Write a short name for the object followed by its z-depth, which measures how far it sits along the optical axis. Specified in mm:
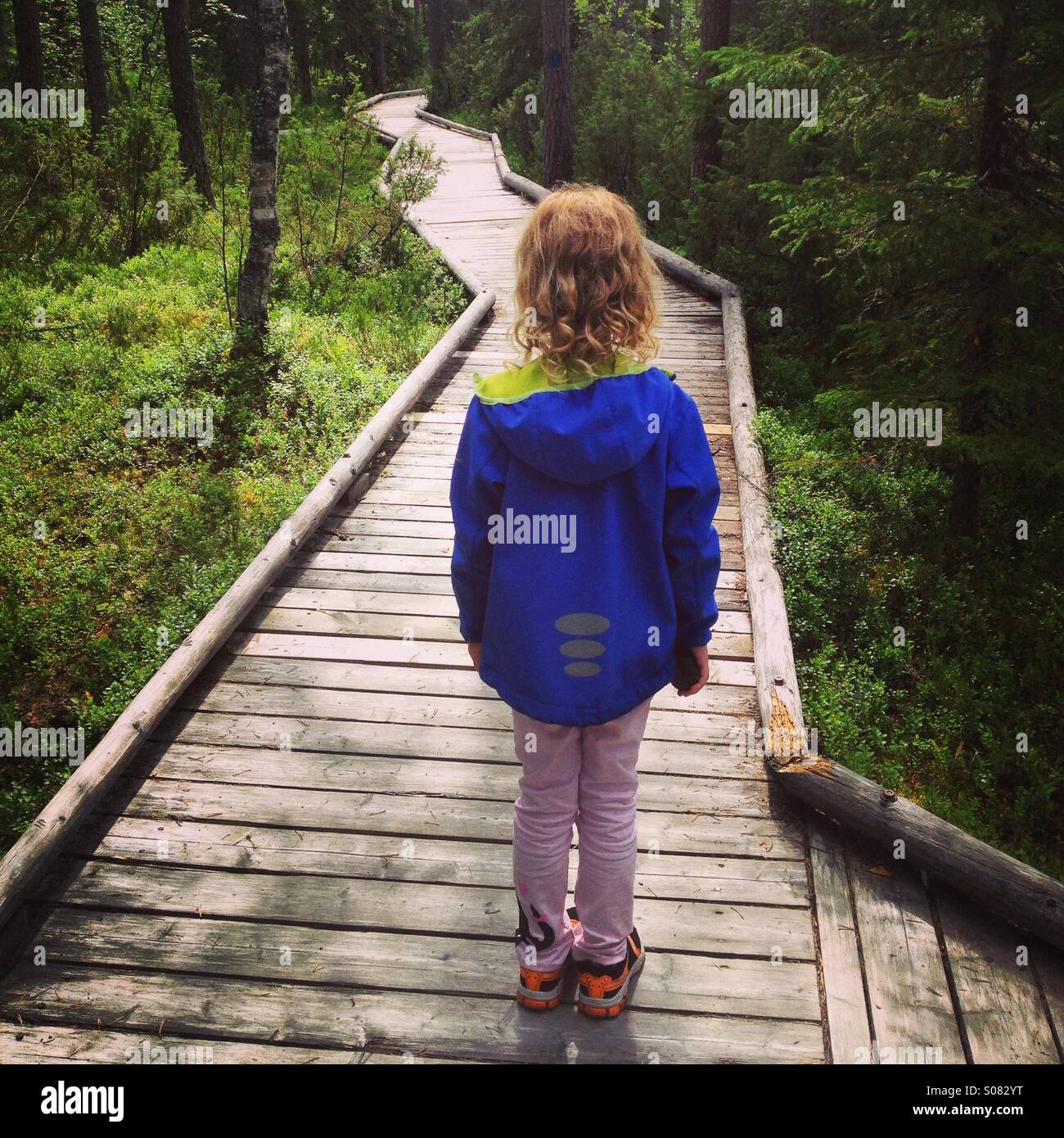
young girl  2205
